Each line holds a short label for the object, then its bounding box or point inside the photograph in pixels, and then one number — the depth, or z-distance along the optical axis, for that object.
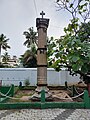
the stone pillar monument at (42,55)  3.57
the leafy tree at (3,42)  16.91
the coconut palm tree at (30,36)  15.22
